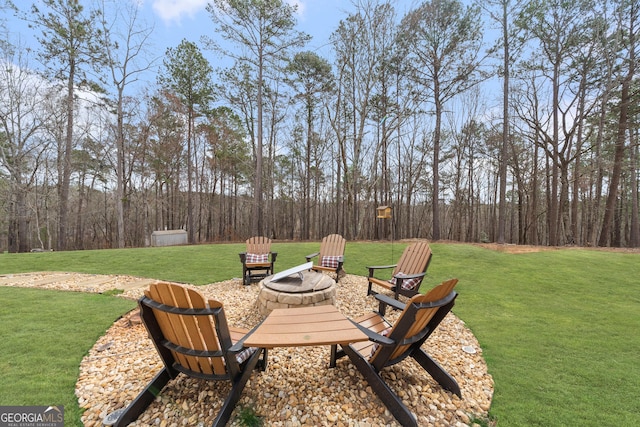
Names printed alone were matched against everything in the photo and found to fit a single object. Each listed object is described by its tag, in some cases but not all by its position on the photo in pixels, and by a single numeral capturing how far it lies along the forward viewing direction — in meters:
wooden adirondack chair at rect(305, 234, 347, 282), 4.70
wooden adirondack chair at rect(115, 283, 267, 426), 1.40
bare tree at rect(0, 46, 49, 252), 9.67
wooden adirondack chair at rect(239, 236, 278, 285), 4.71
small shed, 11.96
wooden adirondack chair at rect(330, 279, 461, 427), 1.58
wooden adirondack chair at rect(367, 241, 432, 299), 3.53
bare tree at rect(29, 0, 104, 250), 9.41
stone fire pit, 2.90
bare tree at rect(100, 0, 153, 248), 10.18
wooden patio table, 1.52
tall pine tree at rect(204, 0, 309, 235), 9.73
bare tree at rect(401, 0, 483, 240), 9.62
